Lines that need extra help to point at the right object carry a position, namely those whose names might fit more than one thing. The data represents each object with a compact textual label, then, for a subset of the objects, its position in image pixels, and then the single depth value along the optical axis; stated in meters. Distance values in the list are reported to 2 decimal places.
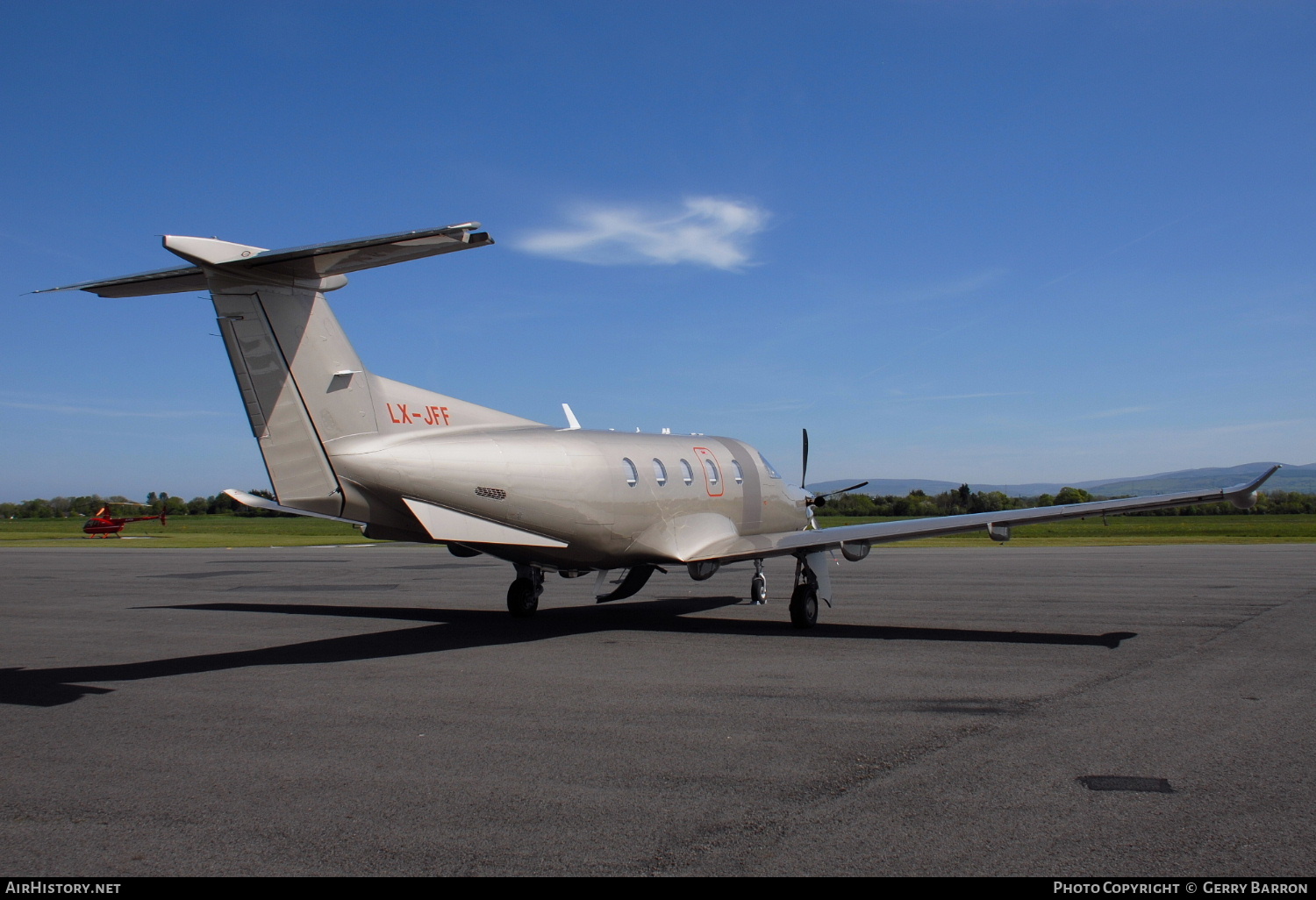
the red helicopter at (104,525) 58.09
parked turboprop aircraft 10.80
